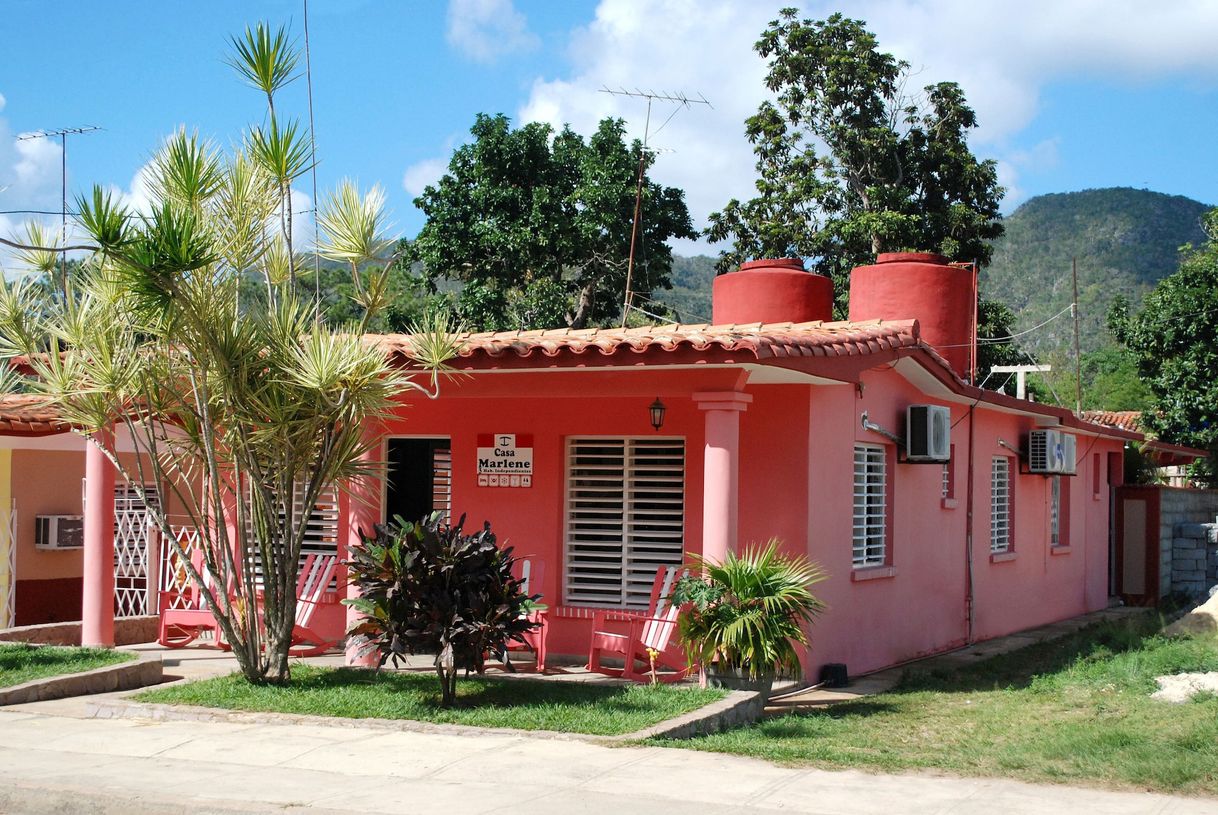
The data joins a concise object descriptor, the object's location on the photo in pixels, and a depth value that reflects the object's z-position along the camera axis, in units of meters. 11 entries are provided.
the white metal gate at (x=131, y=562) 14.48
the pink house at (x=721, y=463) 9.85
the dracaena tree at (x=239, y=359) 8.89
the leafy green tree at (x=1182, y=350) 20.19
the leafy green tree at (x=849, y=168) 26.38
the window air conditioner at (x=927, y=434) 12.34
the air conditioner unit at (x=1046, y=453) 16.03
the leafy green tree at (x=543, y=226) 25.31
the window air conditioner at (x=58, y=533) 14.30
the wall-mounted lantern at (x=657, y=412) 10.95
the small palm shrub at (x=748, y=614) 9.21
